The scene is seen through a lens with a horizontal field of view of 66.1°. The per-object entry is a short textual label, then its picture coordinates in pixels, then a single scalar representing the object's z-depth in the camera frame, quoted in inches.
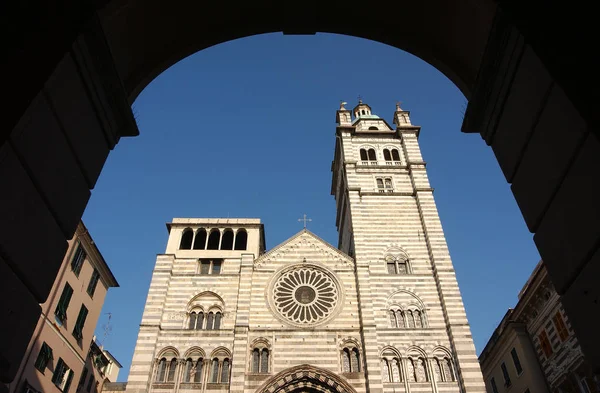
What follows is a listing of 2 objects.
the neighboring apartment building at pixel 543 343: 753.0
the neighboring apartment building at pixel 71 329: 697.0
